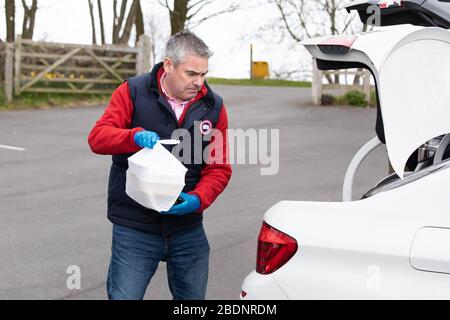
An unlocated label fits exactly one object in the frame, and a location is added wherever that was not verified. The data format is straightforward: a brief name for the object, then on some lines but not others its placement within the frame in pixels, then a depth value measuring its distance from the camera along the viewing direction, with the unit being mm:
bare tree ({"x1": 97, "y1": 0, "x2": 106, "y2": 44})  25766
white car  2893
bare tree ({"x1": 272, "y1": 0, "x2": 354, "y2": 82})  28250
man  3715
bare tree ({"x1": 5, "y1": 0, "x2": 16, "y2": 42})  22609
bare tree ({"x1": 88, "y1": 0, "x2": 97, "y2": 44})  27072
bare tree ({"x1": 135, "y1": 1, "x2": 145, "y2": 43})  26706
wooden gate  19859
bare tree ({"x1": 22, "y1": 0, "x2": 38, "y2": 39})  24875
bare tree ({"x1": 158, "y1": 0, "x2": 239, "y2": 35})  25016
